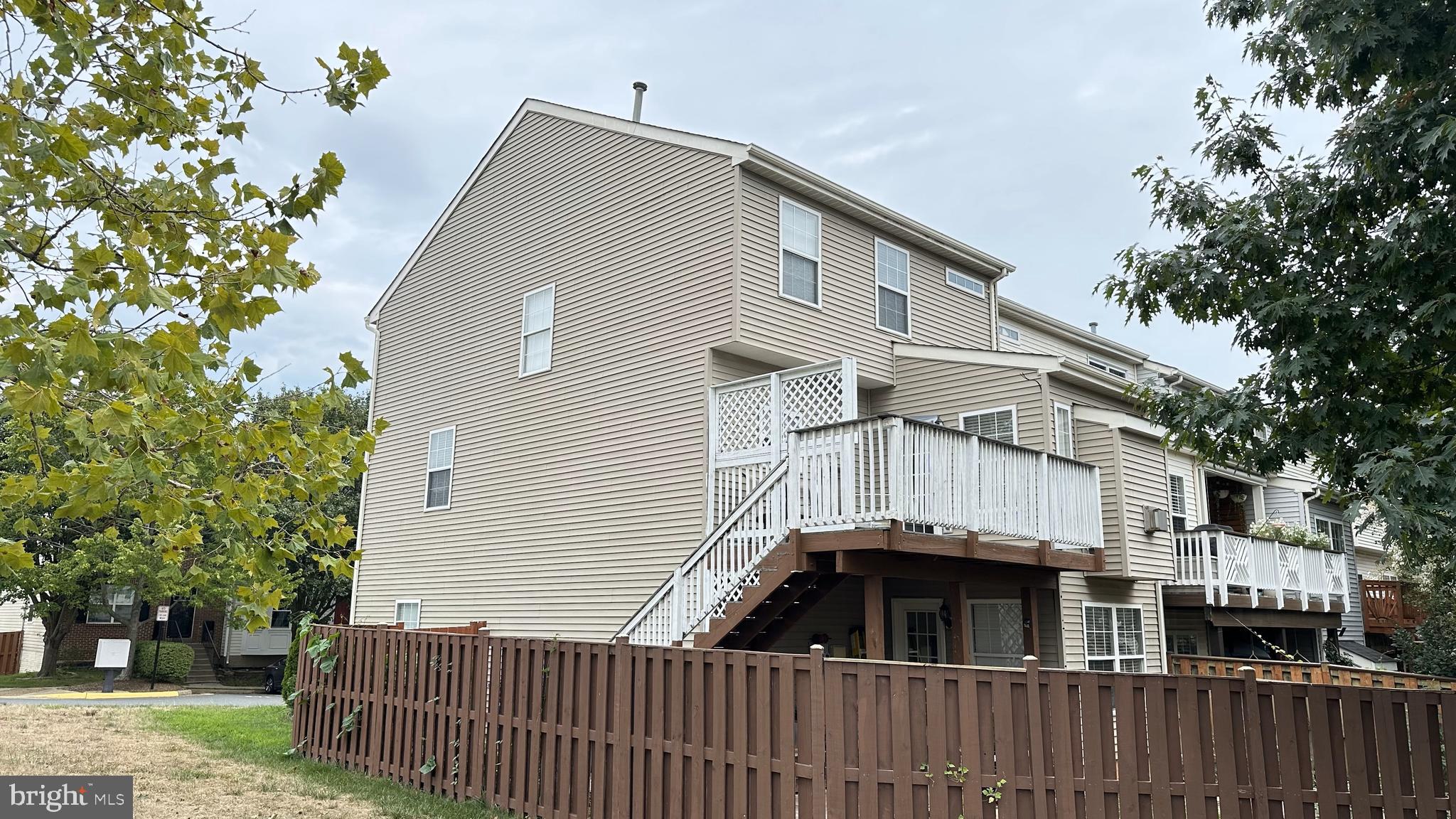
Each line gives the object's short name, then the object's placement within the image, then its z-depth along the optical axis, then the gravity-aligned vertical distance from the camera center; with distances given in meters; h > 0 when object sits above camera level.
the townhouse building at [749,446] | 11.09 +2.39
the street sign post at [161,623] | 25.06 -0.56
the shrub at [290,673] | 16.55 -1.23
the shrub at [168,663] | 27.62 -1.74
